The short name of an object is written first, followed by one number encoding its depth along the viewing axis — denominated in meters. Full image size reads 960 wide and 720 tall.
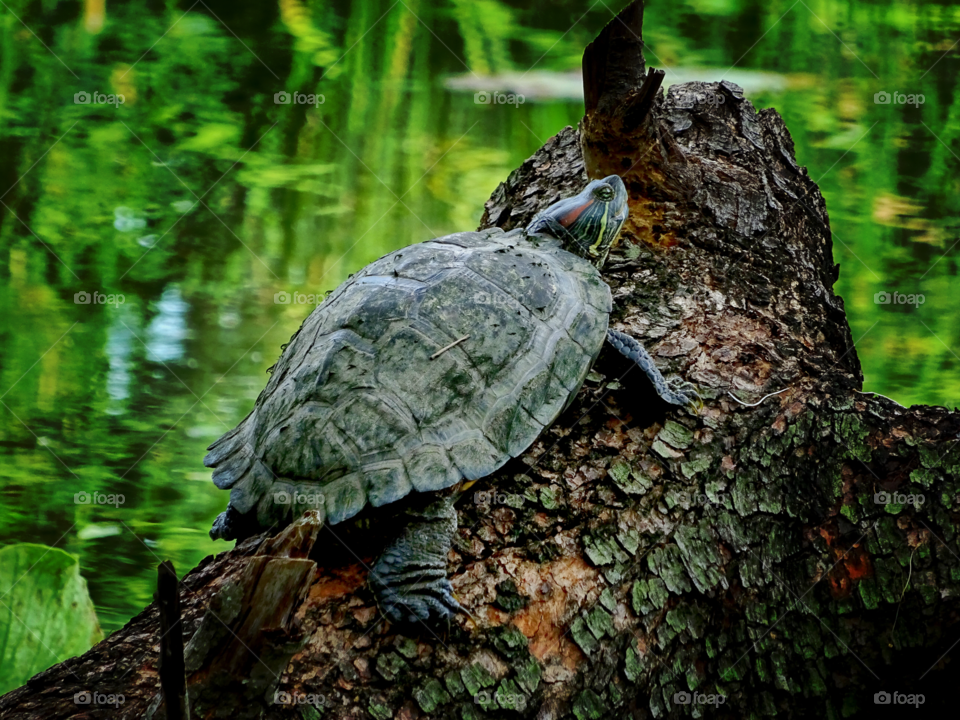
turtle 4.12
